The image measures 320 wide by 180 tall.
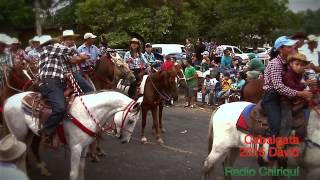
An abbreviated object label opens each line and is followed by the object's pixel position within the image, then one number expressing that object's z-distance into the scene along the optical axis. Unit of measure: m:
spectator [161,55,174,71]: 10.29
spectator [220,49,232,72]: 10.64
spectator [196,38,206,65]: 8.94
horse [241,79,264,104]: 8.16
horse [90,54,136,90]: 9.87
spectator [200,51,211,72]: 11.91
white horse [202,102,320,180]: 6.24
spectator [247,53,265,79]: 7.75
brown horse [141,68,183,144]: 10.16
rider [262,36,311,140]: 5.55
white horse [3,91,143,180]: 6.38
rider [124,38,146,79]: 11.23
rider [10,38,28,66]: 5.40
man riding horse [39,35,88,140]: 6.33
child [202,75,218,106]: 13.18
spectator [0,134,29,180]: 3.27
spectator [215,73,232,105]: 11.52
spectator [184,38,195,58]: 9.21
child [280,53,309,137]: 5.57
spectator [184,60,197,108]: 13.79
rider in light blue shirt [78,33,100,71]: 9.71
